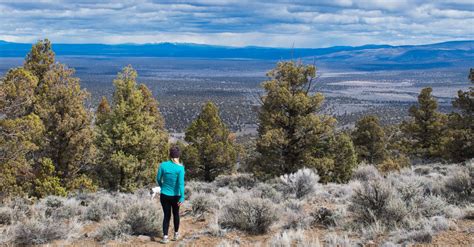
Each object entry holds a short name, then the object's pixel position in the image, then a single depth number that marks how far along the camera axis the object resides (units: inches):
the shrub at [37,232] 317.7
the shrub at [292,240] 283.3
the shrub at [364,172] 703.9
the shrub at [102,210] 407.2
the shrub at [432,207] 333.1
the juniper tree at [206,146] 1189.7
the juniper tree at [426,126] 1359.5
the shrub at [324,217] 348.6
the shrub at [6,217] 388.2
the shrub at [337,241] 285.0
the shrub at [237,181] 745.4
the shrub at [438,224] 295.9
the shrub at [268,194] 462.6
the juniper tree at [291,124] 791.7
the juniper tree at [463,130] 1031.6
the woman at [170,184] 327.3
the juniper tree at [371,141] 1380.4
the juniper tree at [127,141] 794.8
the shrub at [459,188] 391.9
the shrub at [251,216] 341.7
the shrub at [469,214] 325.7
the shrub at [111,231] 332.5
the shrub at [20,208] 395.4
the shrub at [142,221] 345.1
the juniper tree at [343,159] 954.4
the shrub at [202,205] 426.0
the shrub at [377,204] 320.8
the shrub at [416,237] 279.1
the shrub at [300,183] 508.7
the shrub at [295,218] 343.6
